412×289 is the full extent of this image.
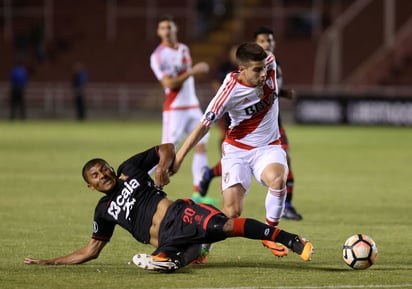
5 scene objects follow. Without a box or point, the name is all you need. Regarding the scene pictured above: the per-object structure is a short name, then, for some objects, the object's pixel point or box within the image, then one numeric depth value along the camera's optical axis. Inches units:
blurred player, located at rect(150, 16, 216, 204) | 1112.8
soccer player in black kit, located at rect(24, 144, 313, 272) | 660.7
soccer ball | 671.1
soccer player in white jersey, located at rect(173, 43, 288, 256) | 723.4
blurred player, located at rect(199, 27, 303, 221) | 923.8
